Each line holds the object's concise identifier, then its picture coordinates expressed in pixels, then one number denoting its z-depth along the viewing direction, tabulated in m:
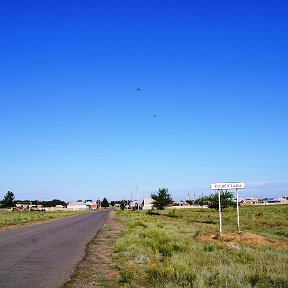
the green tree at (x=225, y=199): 51.84
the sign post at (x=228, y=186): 19.92
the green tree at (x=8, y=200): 170.62
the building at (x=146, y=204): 148.57
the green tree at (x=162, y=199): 93.50
